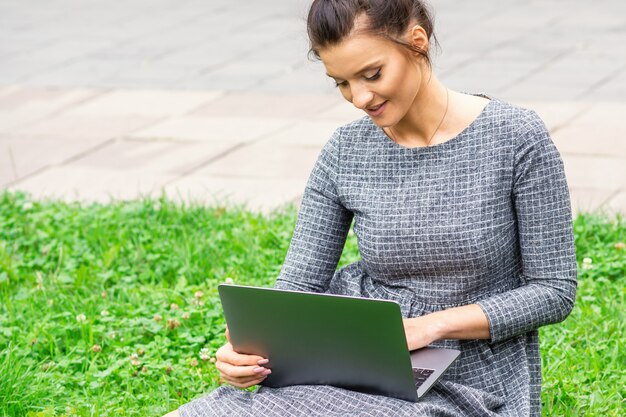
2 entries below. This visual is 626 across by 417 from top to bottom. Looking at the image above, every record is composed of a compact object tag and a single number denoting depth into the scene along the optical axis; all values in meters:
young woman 2.63
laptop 2.41
